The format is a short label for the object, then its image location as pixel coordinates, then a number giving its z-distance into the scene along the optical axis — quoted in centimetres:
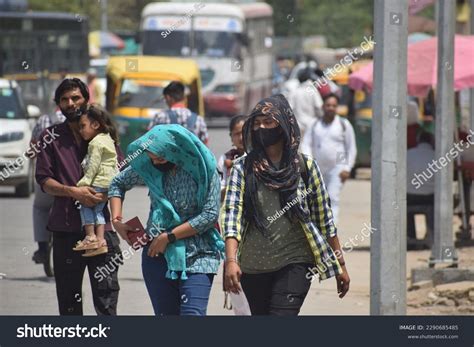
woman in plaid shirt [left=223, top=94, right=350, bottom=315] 703
